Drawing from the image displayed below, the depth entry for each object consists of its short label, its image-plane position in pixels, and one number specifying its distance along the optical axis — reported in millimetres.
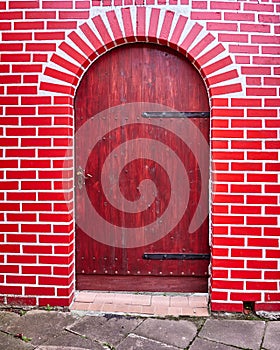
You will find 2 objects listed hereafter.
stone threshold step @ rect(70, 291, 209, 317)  3190
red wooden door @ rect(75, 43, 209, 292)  3385
